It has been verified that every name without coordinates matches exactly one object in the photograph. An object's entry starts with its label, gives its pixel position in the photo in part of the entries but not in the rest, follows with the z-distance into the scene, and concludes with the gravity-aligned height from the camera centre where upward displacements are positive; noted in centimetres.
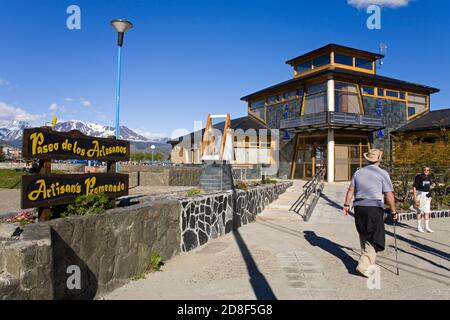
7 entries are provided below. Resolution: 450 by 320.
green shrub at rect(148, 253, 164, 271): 560 -165
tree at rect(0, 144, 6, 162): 3811 +124
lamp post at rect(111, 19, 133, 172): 1077 +458
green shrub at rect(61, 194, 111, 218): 454 -56
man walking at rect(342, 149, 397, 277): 516 -65
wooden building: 2286 +444
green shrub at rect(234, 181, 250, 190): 1126 -65
